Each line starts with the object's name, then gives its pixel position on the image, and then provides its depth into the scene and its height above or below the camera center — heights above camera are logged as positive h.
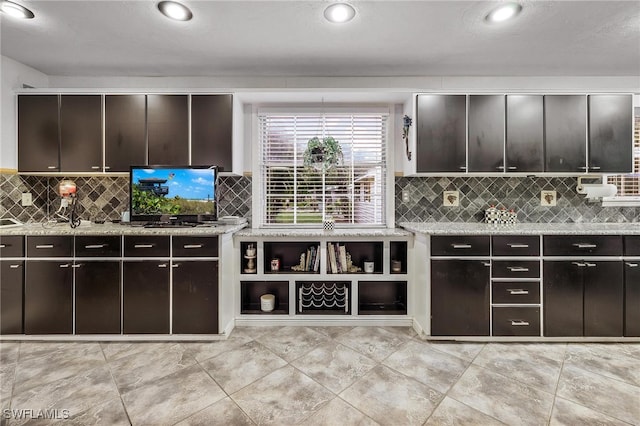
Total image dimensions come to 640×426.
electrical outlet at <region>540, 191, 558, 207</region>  3.12 +0.16
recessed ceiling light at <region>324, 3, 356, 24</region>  1.96 +1.43
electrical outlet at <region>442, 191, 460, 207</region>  3.17 +0.15
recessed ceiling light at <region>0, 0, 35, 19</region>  1.95 +1.45
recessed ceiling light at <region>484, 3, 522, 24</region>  1.96 +1.43
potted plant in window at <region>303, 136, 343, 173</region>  2.82 +0.60
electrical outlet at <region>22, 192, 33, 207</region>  2.91 +0.15
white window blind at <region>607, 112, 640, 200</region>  3.08 +0.33
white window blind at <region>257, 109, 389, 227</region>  3.25 +0.46
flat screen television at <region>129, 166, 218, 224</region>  2.75 +0.20
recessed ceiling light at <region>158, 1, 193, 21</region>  1.95 +1.44
